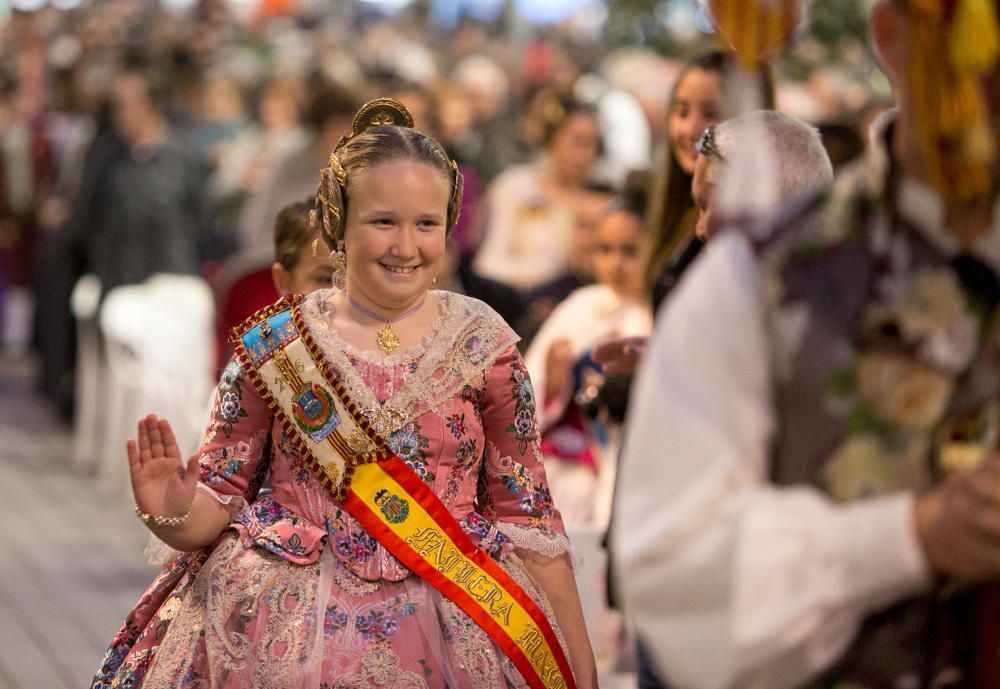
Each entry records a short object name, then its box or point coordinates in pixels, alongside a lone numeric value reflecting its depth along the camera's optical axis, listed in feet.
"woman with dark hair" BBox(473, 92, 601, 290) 30.57
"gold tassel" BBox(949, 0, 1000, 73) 12.55
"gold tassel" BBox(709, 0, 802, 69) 13.54
